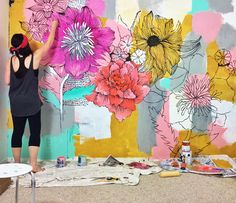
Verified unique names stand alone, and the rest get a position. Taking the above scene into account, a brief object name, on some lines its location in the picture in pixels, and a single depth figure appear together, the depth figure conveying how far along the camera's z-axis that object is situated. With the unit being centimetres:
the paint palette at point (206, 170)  259
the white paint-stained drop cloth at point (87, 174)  240
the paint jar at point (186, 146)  282
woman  258
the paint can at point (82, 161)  277
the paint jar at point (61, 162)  274
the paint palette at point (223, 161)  274
